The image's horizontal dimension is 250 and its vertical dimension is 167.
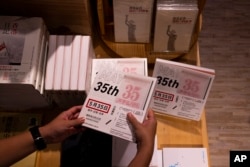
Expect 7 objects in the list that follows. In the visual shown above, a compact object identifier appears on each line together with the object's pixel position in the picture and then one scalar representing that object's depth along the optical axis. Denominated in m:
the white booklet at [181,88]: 1.15
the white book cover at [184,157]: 1.22
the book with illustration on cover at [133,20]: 1.13
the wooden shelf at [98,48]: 1.16
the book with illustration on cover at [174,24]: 1.09
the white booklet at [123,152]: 1.20
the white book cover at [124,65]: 1.20
